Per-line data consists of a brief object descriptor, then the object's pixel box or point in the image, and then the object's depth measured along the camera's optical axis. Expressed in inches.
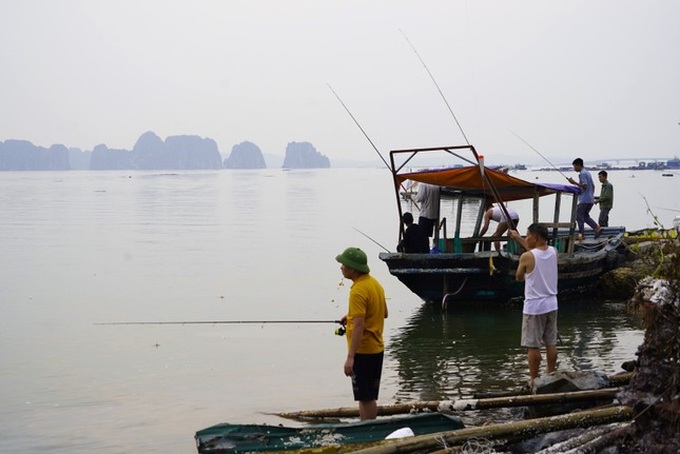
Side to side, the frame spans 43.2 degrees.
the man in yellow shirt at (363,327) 284.4
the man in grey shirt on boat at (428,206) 634.8
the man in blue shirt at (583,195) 744.3
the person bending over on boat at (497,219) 639.1
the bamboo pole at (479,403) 285.7
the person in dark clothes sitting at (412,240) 634.0
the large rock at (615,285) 708.0
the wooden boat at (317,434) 284.2
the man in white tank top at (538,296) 345.7
